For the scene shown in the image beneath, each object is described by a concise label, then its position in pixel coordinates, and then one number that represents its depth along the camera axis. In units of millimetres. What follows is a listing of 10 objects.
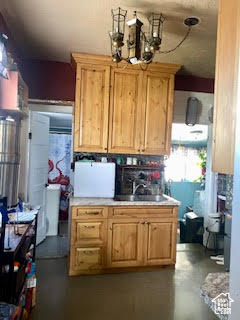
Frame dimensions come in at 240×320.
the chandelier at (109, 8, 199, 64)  2082
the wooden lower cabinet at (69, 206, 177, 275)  2986
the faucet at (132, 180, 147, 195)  3596
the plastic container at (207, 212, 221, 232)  3918
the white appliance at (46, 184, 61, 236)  4398
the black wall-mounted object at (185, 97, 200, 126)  3891
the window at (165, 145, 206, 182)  6039
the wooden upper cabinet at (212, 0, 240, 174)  770
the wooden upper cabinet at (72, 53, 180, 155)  3160
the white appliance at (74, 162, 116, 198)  3314
